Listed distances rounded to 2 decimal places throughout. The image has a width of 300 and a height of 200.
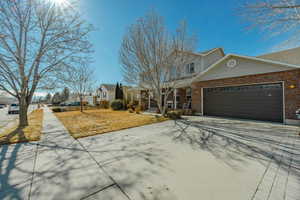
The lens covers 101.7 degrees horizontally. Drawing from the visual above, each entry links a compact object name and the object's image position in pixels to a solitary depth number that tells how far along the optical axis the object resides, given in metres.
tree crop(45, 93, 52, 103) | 66.00
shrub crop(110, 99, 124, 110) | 18.81
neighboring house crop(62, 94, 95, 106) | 39.48
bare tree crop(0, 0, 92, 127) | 6.09
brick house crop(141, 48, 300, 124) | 7.36
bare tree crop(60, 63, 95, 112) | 18.64
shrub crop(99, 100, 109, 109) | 23.88
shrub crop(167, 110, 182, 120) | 9.80
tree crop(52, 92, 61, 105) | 56.62
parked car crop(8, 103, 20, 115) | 16.63
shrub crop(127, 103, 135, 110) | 17.42
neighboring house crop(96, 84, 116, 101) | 31.47
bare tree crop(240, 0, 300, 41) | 4.25
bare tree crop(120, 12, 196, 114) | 9.31
